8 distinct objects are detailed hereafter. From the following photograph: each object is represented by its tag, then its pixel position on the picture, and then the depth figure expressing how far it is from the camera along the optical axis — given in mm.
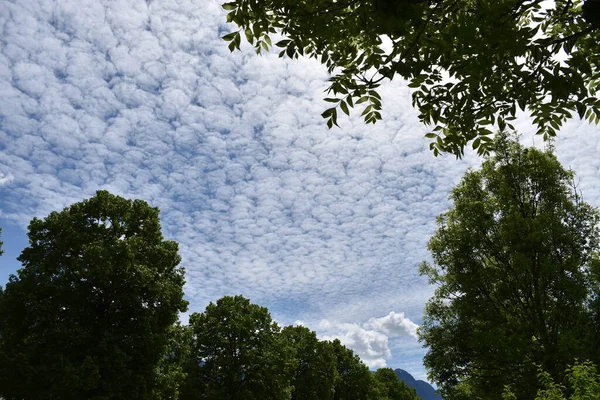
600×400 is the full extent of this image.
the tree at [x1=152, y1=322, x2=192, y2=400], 20781
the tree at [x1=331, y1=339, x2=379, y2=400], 53406
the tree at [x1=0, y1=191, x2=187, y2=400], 17844
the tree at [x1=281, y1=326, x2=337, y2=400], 43975
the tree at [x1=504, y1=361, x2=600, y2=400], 7965
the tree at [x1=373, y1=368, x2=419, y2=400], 81688
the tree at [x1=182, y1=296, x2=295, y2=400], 31391
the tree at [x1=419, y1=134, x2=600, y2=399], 14672
